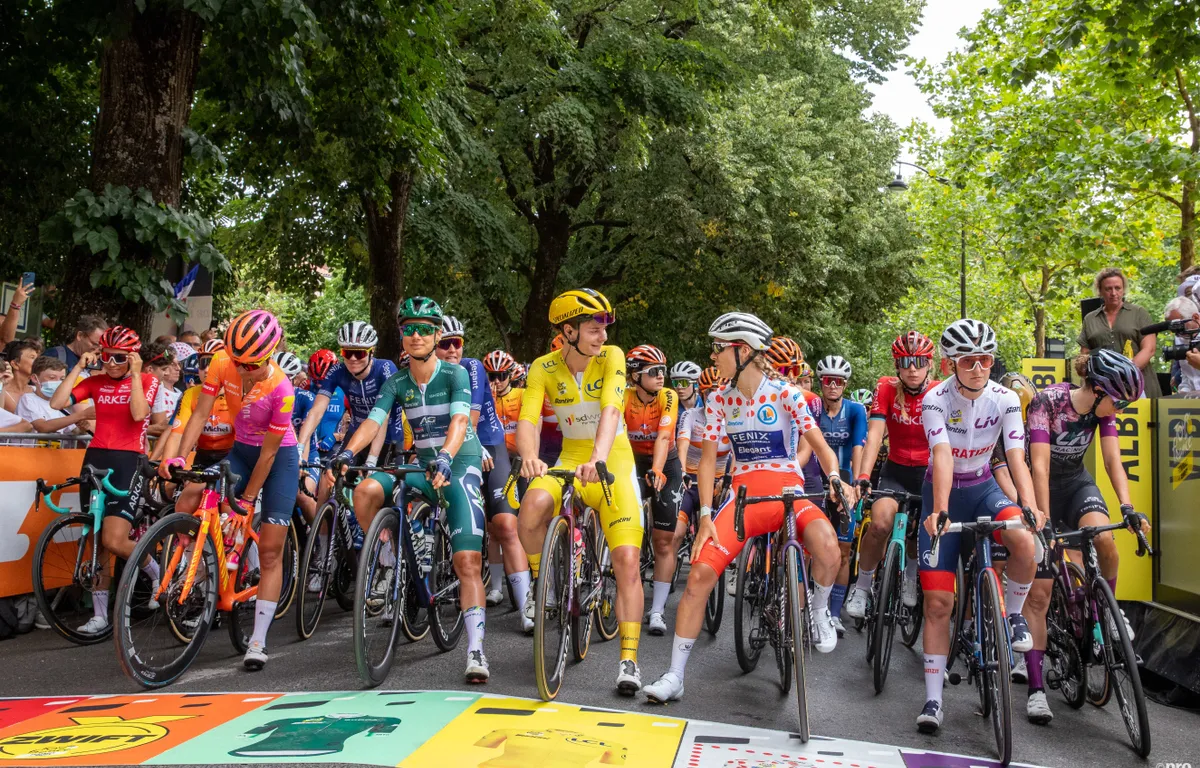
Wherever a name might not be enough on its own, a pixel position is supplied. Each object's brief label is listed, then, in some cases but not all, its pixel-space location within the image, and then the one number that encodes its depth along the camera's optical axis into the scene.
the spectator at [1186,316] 10.15
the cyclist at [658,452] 9.13
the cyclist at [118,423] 8.51
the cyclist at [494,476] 8.41
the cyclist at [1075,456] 6.87
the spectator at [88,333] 9.65
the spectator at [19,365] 9.91
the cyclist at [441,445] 6.86
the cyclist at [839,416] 10.45
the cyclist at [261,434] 7.20
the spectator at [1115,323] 11.15
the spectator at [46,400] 9.50
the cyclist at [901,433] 8.99
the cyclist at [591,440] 6.76
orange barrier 8.55
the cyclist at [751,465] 6.54
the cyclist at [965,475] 6.49
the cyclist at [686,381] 12.16
